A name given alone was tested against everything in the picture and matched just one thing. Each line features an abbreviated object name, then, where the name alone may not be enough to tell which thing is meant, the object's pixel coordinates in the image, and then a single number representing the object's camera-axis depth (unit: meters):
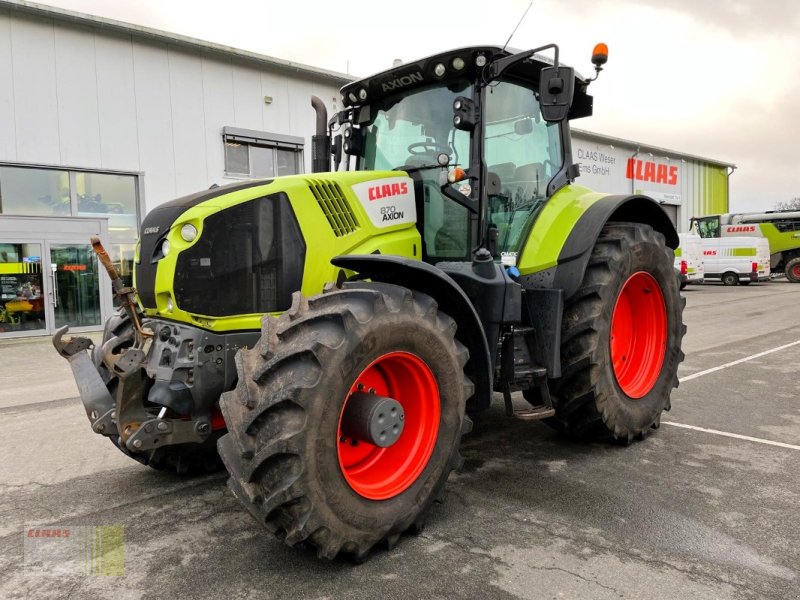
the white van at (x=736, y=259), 25.52
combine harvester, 28.66
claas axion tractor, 2.71
